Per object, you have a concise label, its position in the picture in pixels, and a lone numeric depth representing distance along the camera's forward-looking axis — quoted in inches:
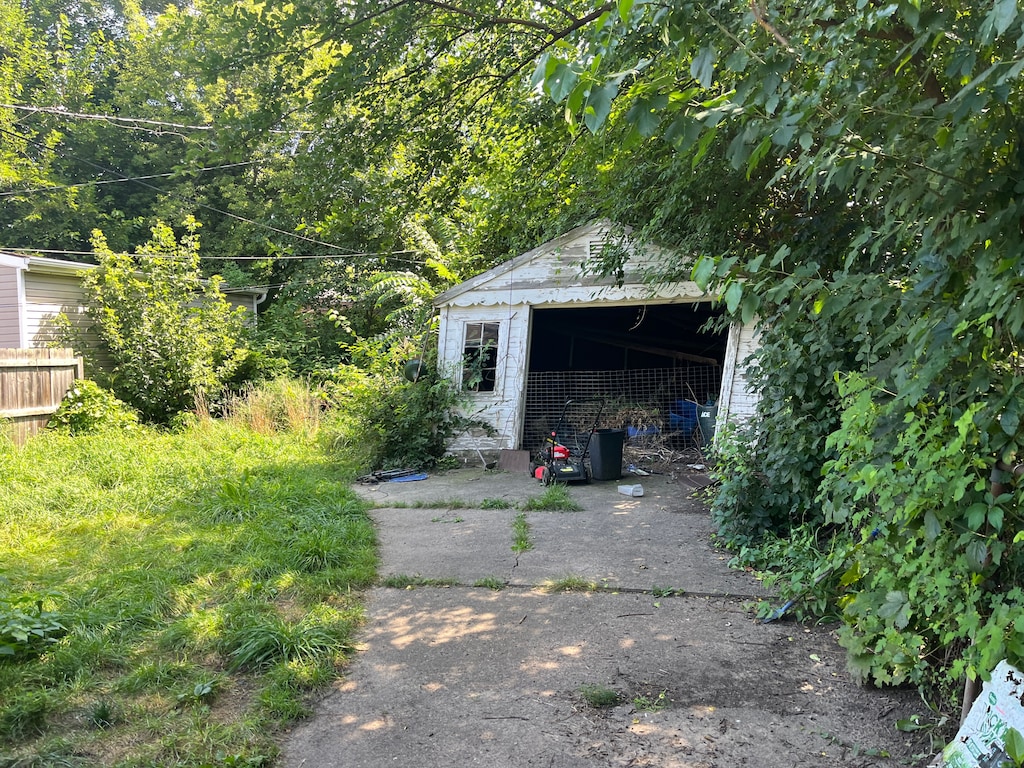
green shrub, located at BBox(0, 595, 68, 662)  129.3
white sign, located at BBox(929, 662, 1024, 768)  81.2
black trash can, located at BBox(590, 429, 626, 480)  303.4
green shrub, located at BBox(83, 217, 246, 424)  427.5
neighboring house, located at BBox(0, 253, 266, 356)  421.4
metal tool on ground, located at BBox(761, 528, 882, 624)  143.7
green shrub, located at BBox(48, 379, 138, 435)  368.2
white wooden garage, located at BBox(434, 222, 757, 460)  319.0
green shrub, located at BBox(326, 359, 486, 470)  345.7
